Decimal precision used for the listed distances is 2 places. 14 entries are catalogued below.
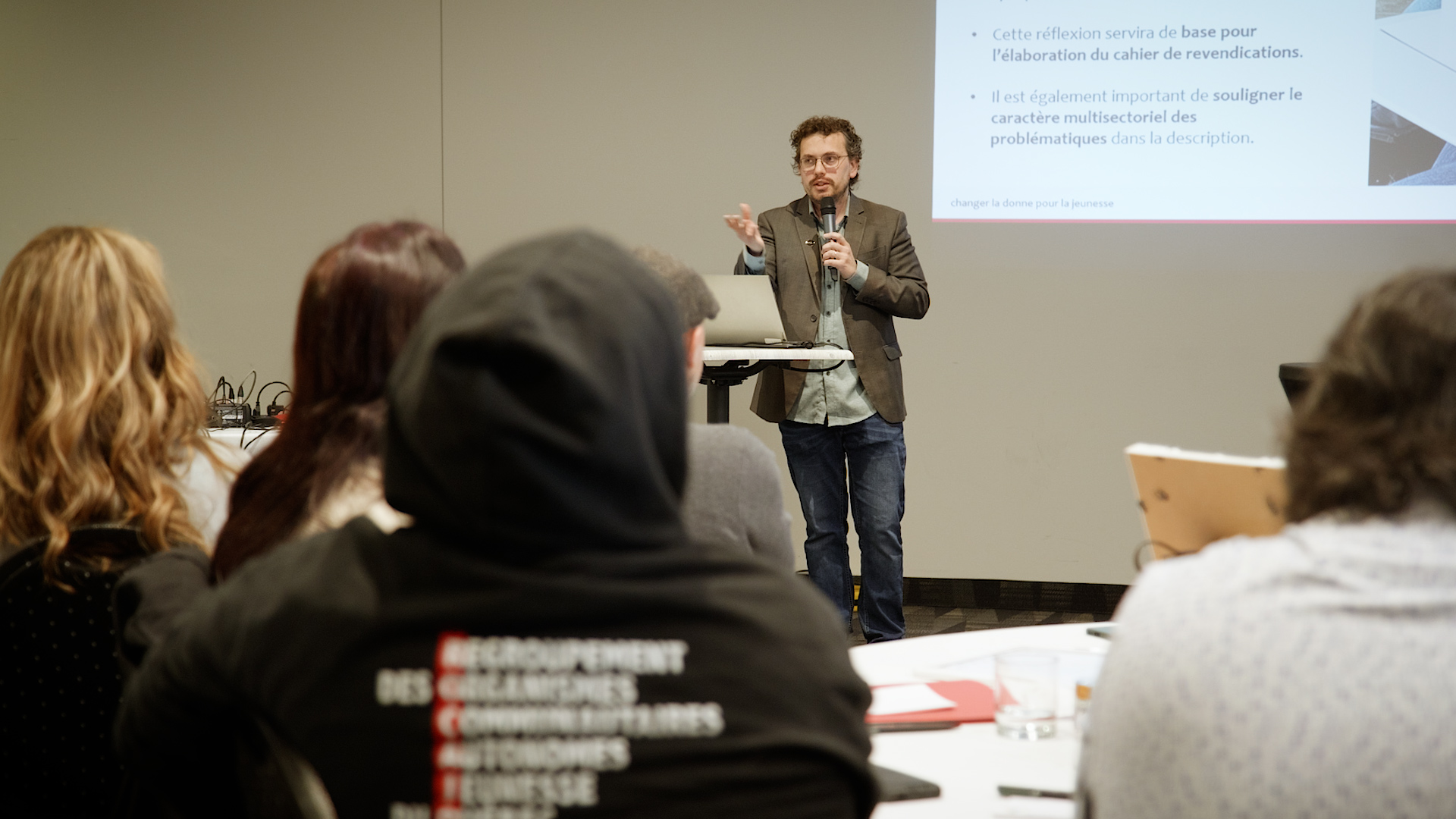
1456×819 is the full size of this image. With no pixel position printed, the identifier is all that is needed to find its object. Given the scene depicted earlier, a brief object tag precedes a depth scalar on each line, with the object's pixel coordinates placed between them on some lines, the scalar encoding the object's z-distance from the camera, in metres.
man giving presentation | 9.65
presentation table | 9.17
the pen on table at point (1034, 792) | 4.94
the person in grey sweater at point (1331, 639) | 3.42
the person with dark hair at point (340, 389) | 5.18
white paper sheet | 6.10
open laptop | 9.30
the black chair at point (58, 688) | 5.49
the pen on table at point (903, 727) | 5.81
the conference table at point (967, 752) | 4.88
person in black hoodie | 2.92
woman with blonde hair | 5.50
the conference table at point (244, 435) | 9.73
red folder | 5.94
